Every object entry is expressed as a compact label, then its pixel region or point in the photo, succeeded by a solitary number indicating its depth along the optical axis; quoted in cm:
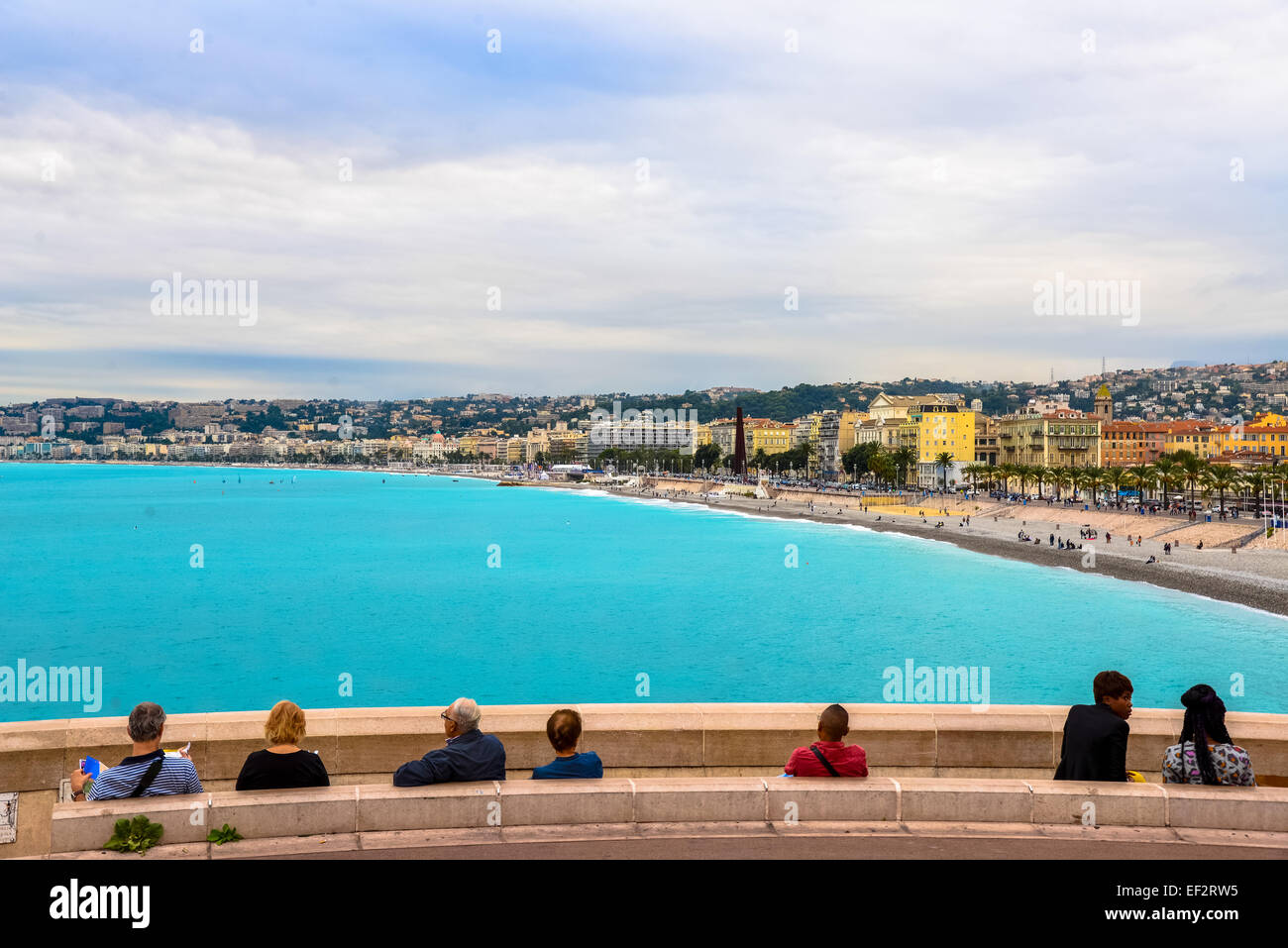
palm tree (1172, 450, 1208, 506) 7879
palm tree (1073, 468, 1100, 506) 9431
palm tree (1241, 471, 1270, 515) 7350
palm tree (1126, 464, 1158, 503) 8719
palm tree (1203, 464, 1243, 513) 7381
